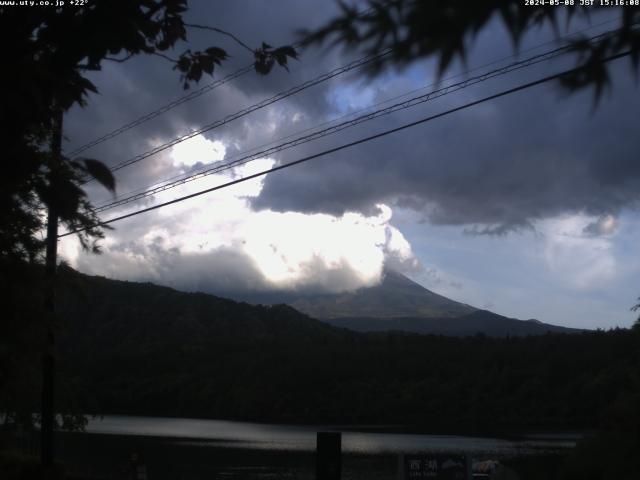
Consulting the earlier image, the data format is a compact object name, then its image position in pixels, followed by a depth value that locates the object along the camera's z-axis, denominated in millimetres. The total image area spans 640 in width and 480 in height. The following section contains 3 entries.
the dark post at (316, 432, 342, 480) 12438
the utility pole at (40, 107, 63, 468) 9719
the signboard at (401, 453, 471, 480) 15209
